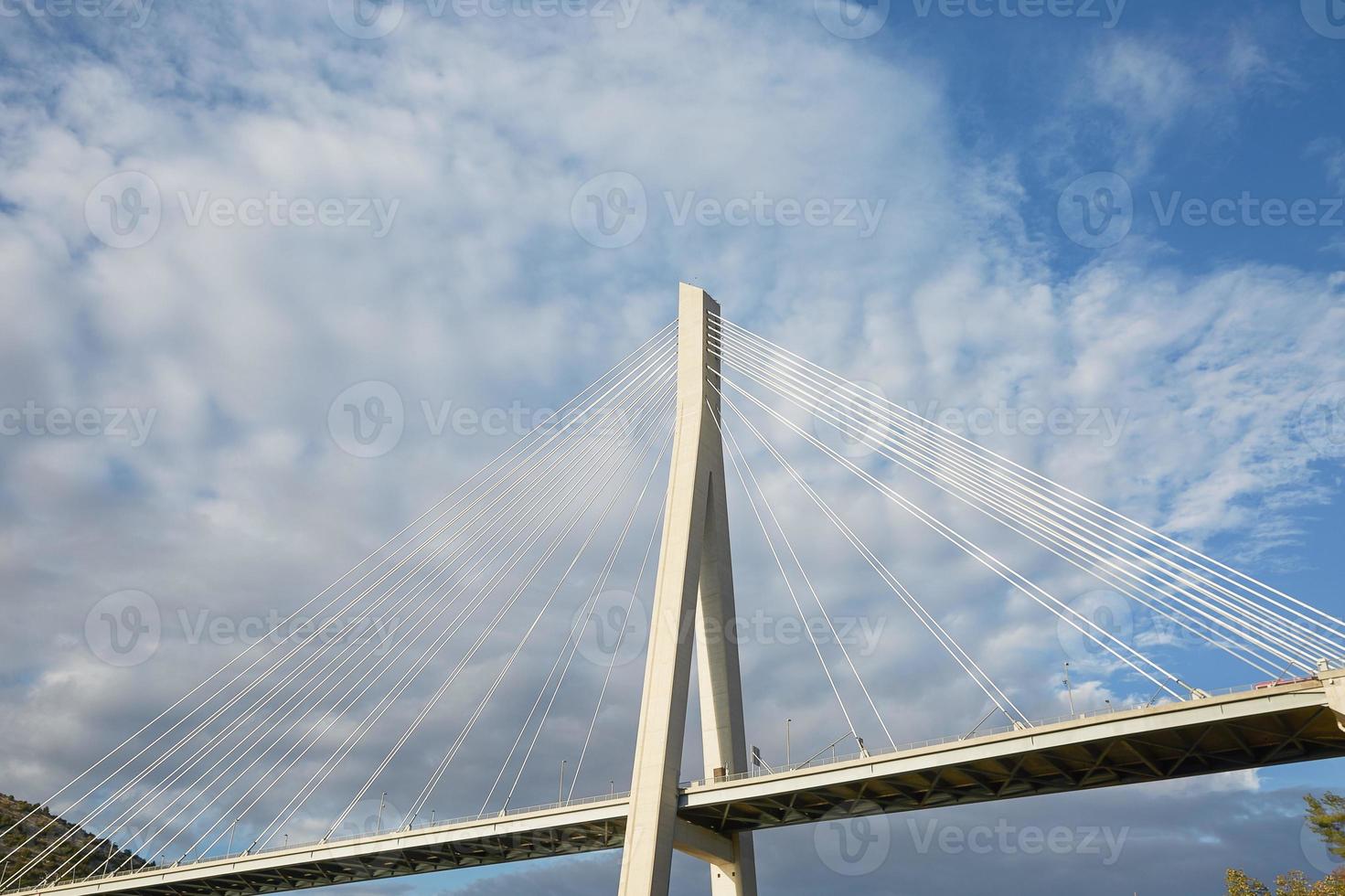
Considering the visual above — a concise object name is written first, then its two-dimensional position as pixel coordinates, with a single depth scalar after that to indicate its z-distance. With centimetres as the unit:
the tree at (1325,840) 4822
